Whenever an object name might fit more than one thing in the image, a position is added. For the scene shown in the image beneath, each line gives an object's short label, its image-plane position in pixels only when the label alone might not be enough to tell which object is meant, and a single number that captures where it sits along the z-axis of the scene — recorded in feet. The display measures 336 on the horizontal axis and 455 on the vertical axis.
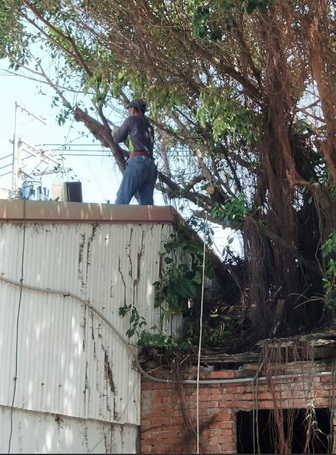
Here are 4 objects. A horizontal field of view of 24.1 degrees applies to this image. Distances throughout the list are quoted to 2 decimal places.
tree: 30.35
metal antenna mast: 71.90
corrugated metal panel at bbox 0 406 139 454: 25.42
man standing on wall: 34.58
